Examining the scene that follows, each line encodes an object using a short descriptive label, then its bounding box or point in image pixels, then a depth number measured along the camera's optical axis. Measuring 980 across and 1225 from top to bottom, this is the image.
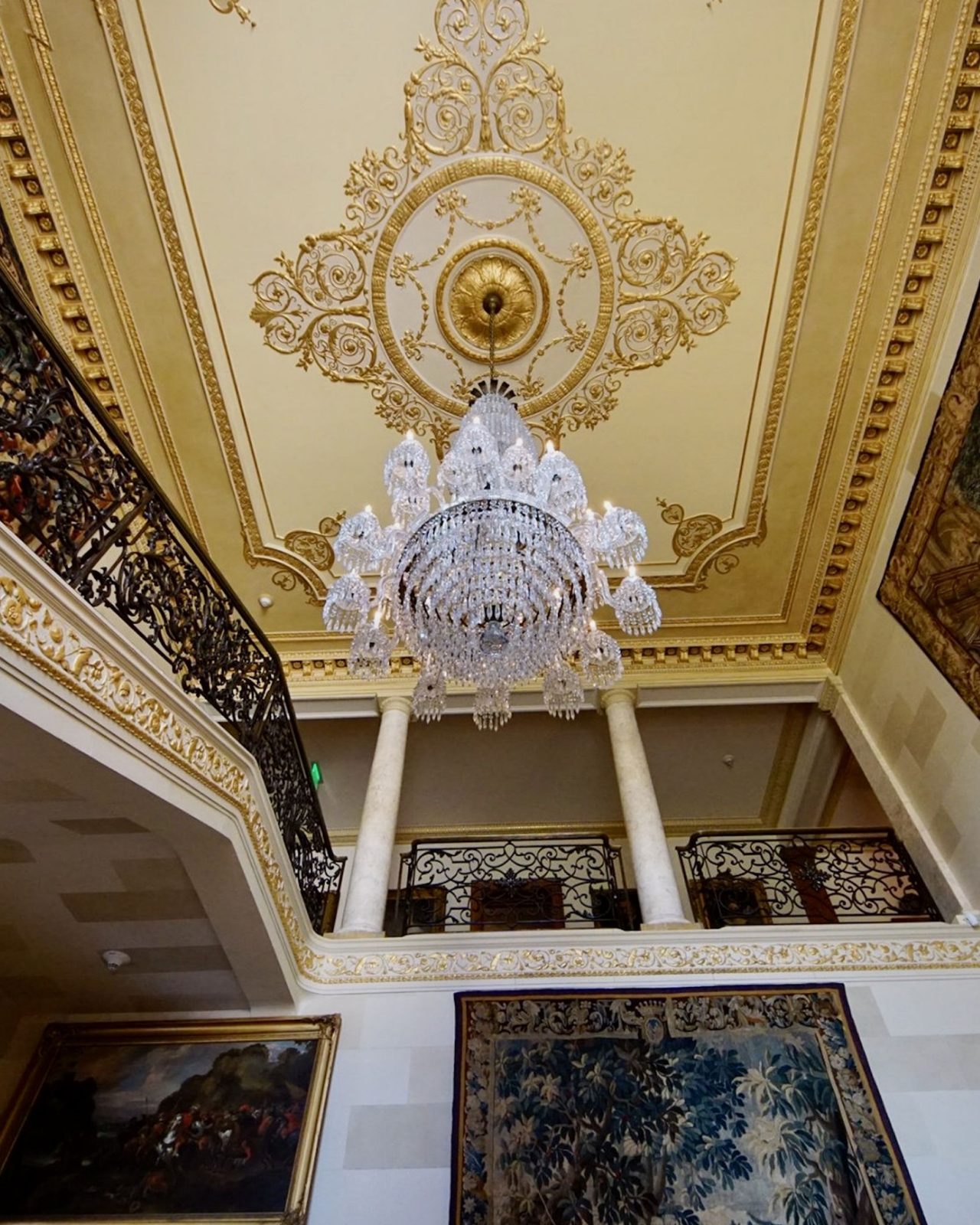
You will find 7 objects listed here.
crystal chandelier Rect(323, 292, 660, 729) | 3.40
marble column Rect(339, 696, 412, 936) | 4.46
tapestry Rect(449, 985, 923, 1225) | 3.09
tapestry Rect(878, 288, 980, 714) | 4.37
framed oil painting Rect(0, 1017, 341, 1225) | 3.13
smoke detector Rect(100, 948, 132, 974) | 3.38
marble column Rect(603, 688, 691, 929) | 4.45
